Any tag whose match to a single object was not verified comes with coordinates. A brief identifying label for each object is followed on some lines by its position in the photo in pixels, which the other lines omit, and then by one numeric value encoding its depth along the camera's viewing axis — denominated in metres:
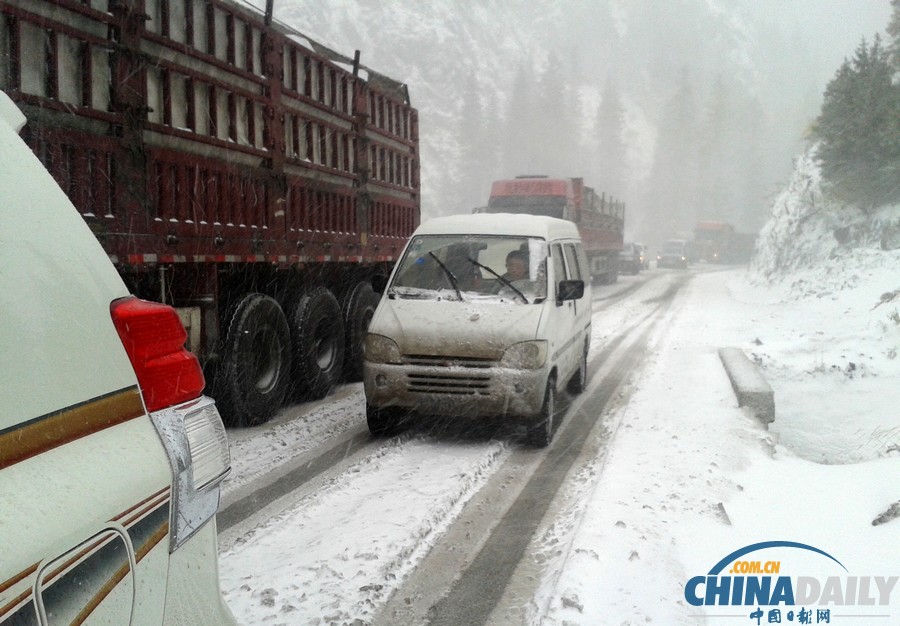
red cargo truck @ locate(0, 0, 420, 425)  5.15
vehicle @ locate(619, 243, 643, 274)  40.28
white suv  1.38
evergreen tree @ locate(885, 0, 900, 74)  30.71
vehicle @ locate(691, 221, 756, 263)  60.19
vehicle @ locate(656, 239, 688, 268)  47.62
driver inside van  7.20
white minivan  6.34
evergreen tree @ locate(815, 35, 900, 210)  23.62
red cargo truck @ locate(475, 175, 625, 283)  21.17
